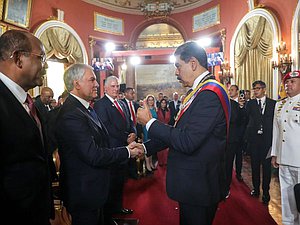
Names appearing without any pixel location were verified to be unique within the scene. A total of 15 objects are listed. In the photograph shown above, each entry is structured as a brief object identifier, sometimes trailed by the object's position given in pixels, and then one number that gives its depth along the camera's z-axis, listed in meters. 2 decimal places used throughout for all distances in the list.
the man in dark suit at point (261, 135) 3.51
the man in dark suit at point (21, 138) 1.12
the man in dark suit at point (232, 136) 3.77
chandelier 11.38
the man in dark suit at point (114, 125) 3.15
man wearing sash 1.48
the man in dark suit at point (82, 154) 1.59
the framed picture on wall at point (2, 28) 5.86
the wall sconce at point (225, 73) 8.64
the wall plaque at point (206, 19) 9.93
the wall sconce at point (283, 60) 5.24
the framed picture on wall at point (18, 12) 5.86
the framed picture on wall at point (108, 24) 10.41
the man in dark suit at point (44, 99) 4.54
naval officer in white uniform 2.59
